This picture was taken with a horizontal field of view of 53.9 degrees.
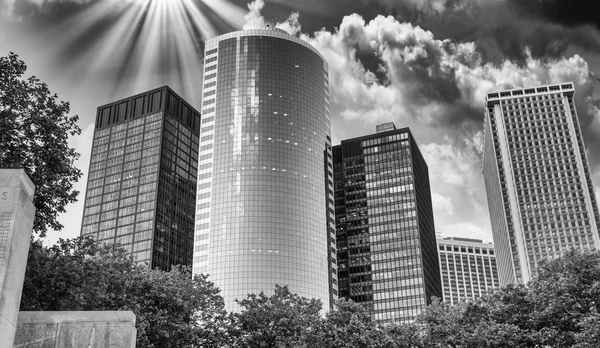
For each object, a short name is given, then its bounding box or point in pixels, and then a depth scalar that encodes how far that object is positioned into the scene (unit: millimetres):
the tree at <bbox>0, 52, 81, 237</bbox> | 30781
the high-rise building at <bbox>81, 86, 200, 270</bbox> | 191375
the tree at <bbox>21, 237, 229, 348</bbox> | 32812
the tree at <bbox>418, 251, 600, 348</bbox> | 42719
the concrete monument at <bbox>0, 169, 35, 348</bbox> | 18328
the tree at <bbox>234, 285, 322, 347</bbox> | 49875
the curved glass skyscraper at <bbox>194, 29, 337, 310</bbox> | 151875
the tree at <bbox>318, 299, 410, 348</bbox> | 48875
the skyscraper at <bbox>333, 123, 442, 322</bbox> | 187875
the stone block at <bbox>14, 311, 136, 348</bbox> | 20312
